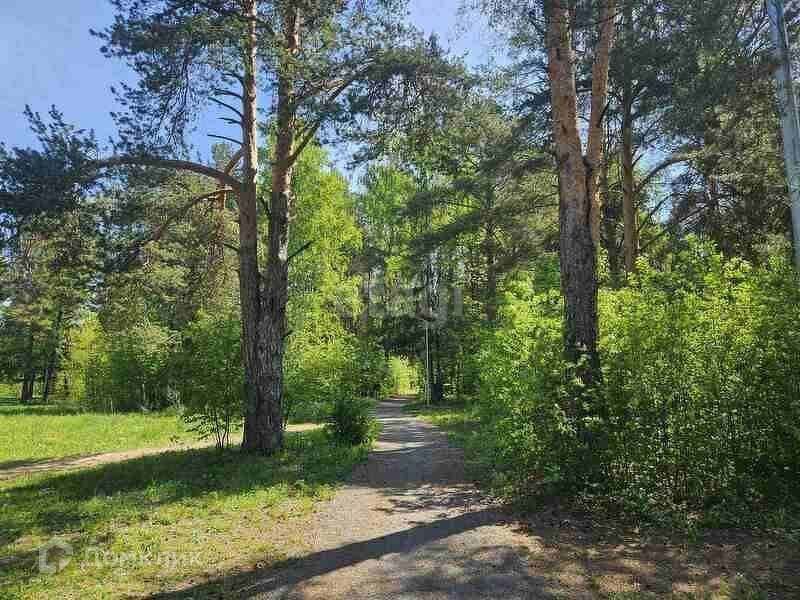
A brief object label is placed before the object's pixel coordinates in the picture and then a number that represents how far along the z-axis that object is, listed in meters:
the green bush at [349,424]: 11.97
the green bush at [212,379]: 10.25
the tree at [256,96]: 7.92
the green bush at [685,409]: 5.70
